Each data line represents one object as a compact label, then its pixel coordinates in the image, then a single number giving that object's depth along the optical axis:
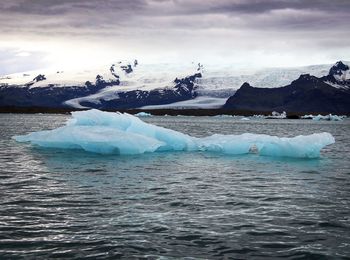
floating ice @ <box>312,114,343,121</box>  145.80
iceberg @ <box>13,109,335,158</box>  28.25
